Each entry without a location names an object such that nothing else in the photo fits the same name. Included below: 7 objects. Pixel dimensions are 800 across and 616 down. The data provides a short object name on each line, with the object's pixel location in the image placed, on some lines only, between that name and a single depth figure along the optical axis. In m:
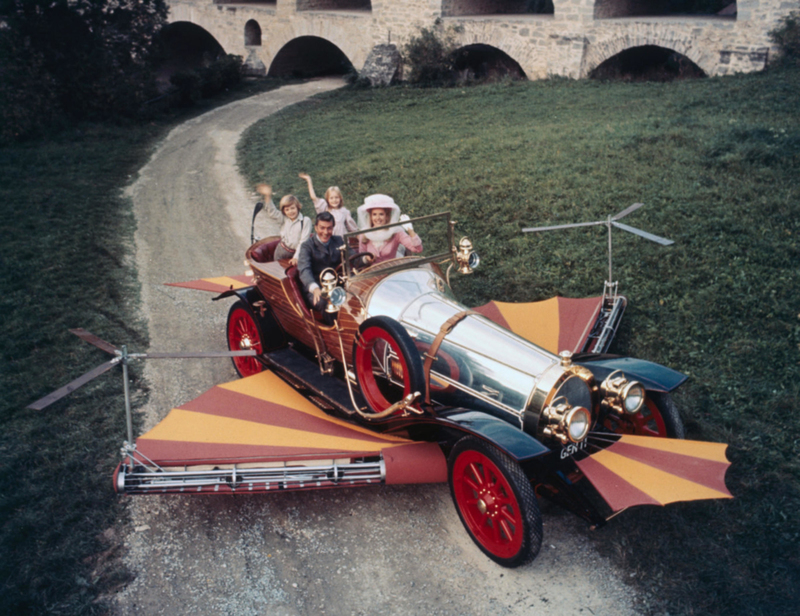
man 5.23
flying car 3.65
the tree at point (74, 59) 15.30
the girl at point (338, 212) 6.64
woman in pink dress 5.58
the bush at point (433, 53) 19.55
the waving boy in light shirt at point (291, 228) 6.20
